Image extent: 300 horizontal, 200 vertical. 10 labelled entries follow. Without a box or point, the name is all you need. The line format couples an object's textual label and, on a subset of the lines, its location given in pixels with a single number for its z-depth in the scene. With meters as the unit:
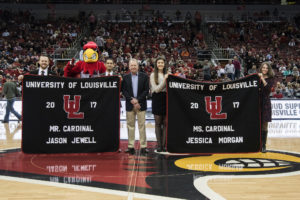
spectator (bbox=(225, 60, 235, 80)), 15.50
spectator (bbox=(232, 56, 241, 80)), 15.56
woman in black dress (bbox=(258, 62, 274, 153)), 5.81
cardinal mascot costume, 6.20
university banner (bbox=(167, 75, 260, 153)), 5.51
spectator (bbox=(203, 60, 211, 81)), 13.92
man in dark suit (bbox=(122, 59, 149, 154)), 5.70
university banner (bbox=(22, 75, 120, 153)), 5.50
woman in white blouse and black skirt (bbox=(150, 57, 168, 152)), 5.72
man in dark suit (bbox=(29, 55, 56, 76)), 5.92
